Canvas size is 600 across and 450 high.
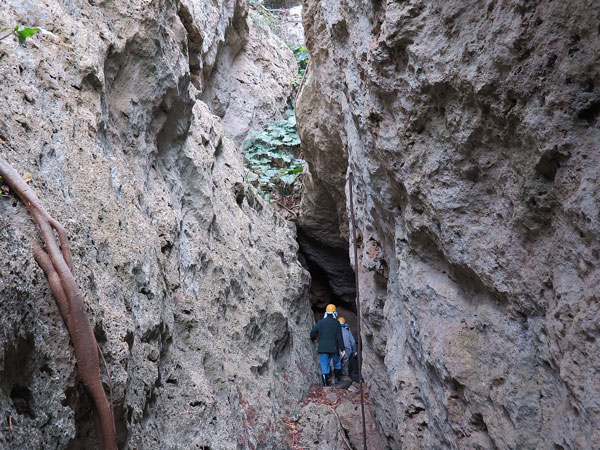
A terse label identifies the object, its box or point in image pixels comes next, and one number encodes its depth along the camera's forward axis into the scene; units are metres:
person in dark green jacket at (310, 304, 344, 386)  7.71
